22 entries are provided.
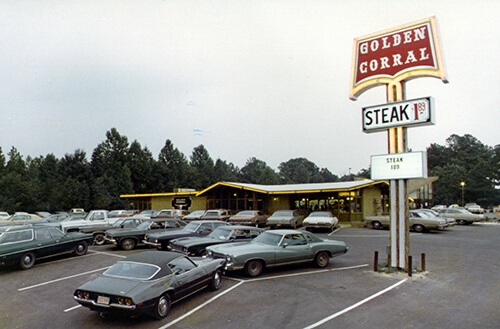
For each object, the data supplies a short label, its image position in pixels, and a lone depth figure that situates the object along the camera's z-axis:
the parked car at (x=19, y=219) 24.00
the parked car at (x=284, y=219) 23.47
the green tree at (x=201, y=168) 77.62
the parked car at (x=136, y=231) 15.22
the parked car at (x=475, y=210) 42.59
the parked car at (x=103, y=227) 17.19
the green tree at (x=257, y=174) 94.81
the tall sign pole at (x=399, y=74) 11.01
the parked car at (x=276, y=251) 9.78
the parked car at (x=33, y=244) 11.15
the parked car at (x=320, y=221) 22.33
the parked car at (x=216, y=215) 25.95
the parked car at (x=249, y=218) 24.44
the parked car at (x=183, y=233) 14.11
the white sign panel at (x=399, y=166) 10.72
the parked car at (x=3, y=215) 26.77
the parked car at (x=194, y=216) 26.98
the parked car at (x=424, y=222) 22.54
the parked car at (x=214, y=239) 11.72
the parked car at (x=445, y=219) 24.17
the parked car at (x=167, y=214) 26.97
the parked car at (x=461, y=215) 30.39
